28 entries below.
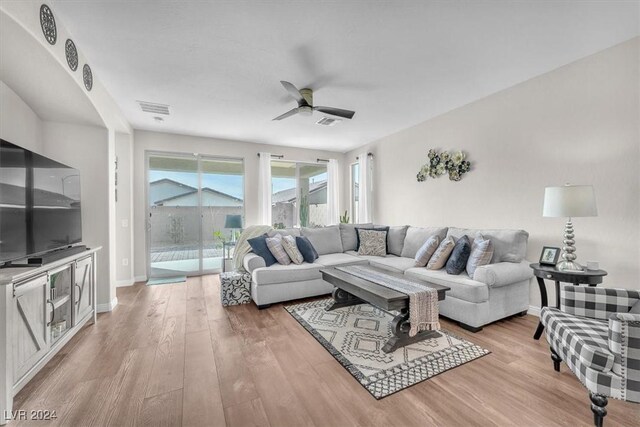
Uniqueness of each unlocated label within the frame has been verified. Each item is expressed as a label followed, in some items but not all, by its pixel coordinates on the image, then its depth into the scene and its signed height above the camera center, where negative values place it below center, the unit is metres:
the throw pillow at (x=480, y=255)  2.95 -0.47
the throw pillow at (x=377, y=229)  4.47 -0.34
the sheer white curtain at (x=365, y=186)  5.84 +0.62
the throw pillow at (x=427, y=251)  3.49 -0.49
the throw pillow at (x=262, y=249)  3.68 -0.47
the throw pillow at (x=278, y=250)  3.69 -0.49
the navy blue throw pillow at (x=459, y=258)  3.06 -0.51
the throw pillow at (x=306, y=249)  3.89 -0.50
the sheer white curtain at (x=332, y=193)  6.47 +0.52
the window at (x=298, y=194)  6.14 +0.50
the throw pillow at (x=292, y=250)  3.76 -0.49
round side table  2.28 -0.57
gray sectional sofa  2.73 -0.70
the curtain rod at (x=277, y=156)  5.92 +1.31
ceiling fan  2.97 +1.23
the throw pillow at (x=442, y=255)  3.28 -0.51
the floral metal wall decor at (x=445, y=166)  3.90 +0.74
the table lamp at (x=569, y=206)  2.32 +0.05
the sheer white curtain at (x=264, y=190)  5.66 +0.54
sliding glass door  5.05 +0.12
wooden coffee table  2.32 -0.77
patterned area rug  1.97 -1.19
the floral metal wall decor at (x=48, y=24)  1.86 +1.39
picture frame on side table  2.62 -0.43
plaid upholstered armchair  1.40 -0.77
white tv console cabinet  1.63 -0.74
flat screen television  1.89 +0.12
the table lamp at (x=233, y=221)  4.95 -0.10
